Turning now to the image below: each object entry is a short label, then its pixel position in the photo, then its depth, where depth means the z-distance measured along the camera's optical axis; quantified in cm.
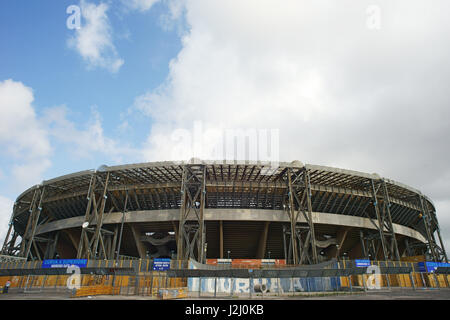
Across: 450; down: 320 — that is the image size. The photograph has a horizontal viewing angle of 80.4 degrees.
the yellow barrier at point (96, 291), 1803
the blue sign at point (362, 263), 2920
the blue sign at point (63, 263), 3386
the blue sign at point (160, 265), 2710
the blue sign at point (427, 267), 3225
